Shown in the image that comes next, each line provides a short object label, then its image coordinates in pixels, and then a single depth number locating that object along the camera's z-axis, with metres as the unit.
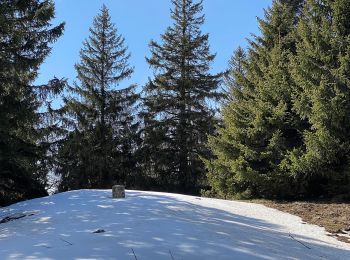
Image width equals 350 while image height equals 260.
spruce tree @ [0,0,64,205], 14.24
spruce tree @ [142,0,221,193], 27.03
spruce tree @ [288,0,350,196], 13.58
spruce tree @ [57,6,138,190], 25.81
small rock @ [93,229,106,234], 7.28
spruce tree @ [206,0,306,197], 15.49
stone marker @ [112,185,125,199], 11.85
